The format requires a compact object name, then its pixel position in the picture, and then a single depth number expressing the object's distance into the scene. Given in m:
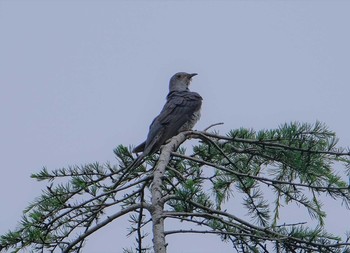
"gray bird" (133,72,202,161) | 12.91
